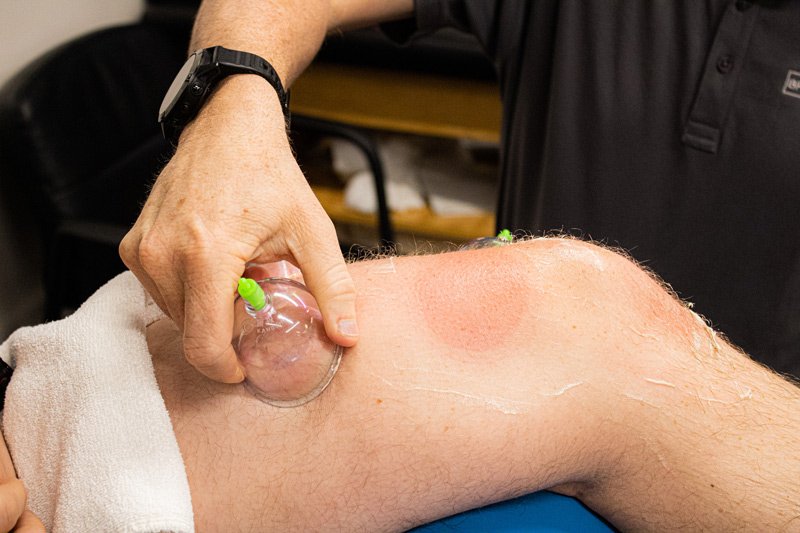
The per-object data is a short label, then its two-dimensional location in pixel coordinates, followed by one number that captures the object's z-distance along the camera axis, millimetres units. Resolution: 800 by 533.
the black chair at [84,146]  1503
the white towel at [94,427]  604
